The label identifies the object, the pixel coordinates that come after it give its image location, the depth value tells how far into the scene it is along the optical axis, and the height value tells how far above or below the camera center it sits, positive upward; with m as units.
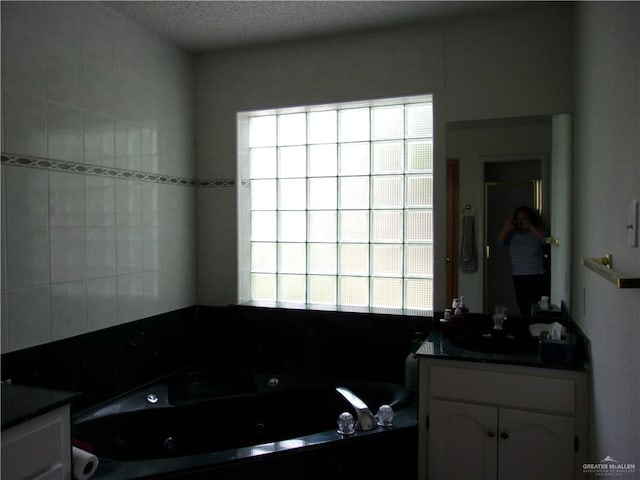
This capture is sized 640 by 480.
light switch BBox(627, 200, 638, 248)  1.17 +0.02
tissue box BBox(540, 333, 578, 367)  1.97 -0.50
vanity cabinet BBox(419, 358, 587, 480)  1.97 -0.82
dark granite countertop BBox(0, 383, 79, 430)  1.34 -0.52
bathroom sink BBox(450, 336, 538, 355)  2.32 -0.56
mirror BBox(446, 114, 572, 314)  2.40 +0.19
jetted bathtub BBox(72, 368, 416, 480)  2.21 -0.92
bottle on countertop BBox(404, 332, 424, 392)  2.44 -0.73
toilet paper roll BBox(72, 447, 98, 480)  1.57 -0.78
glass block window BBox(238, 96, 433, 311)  2.80 +0.17
